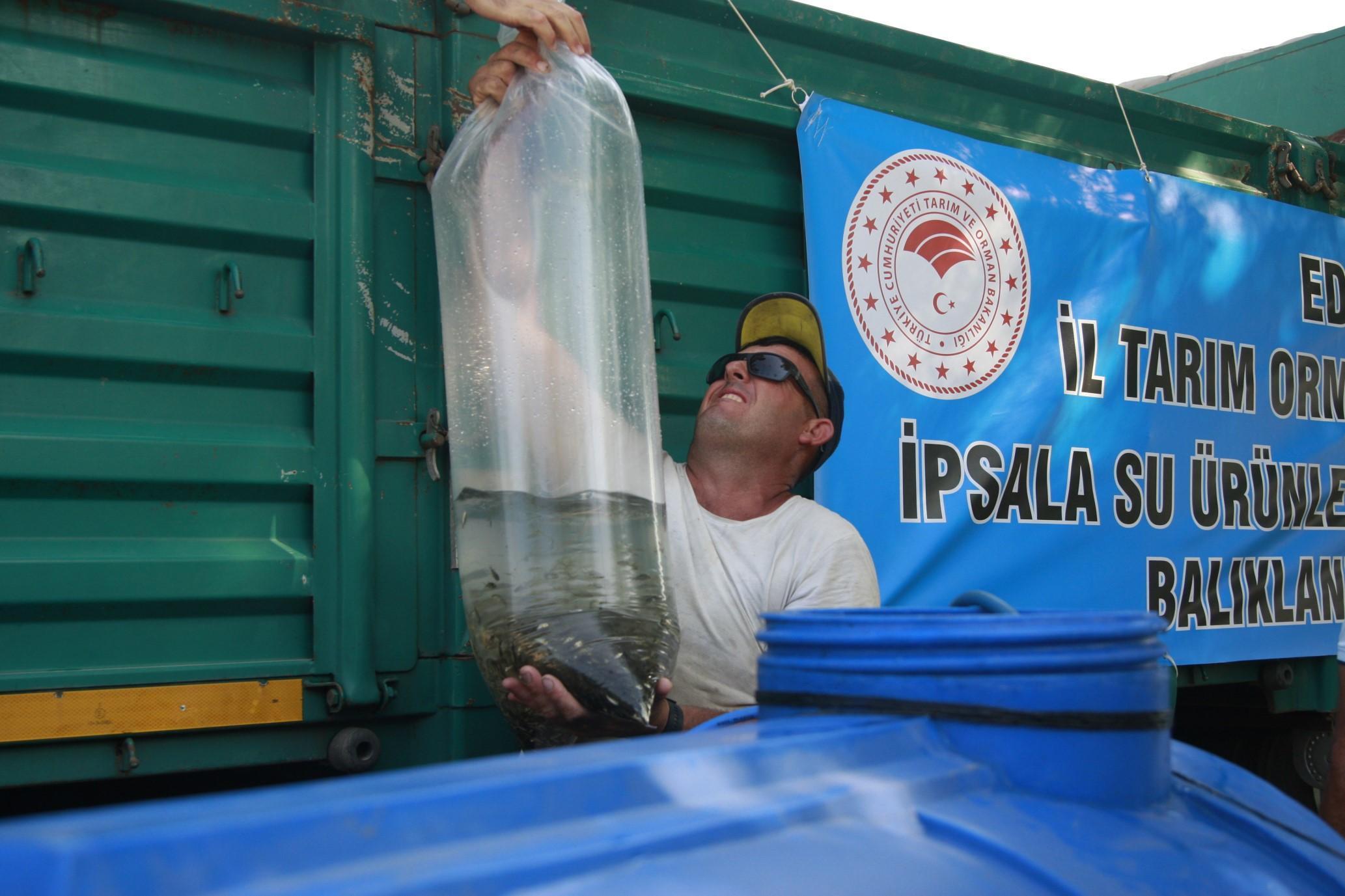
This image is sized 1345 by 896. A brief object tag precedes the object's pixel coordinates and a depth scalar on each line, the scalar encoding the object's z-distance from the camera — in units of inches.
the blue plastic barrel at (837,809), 30.8
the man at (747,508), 95.1
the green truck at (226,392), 79.8
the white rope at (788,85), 114.3
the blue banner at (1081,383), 118.5
